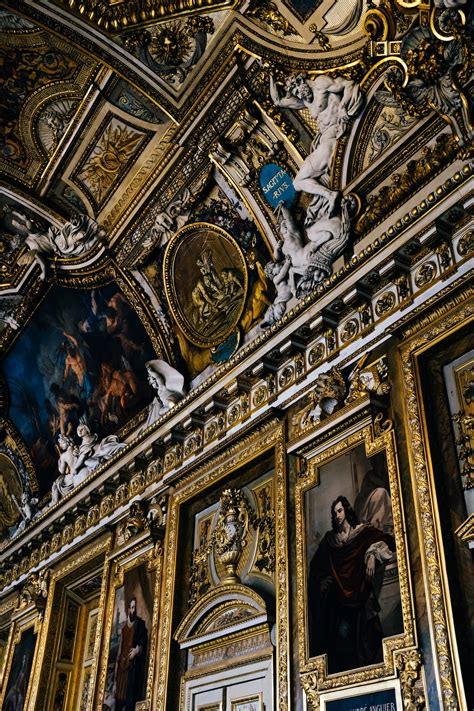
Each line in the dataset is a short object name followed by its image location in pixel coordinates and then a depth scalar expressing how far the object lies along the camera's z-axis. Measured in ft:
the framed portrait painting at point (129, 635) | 29.25
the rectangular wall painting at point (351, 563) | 19.27
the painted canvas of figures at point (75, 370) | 39.63
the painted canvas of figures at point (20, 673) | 39.06
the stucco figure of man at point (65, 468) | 43.57
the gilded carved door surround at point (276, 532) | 22.07
